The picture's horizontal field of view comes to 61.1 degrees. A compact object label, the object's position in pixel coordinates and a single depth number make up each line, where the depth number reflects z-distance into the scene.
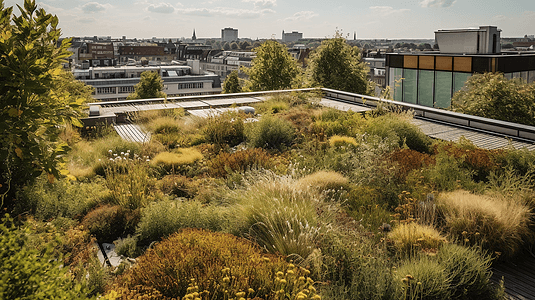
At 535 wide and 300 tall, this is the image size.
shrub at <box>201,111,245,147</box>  9.57
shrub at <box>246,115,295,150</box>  9.09
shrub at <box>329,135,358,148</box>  8.47
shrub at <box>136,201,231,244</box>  4.90
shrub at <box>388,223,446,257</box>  4.53
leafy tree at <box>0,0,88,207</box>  4.45
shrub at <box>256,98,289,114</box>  12.16
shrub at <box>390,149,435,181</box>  6.81
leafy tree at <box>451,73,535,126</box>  11.73
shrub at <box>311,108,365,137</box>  9.58
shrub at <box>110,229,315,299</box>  3.36
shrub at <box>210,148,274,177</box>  7.29
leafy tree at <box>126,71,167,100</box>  38.84
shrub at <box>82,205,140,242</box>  5.07
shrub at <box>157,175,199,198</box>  6.47
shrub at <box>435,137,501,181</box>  7.01
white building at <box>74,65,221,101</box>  84.75
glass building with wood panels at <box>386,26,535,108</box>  19.81
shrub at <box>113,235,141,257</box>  4.61
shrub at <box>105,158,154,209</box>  5.66
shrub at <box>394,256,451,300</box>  3.72
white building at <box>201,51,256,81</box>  119.81
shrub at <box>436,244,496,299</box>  3.93
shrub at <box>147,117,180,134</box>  10.18
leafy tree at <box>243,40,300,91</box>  23.69
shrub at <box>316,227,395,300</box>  3.67
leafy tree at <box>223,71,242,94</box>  45.38
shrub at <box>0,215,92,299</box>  2.13
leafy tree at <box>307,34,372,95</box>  22.97
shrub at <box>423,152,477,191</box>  6.11
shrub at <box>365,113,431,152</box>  8.94
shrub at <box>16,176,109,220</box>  5.35
